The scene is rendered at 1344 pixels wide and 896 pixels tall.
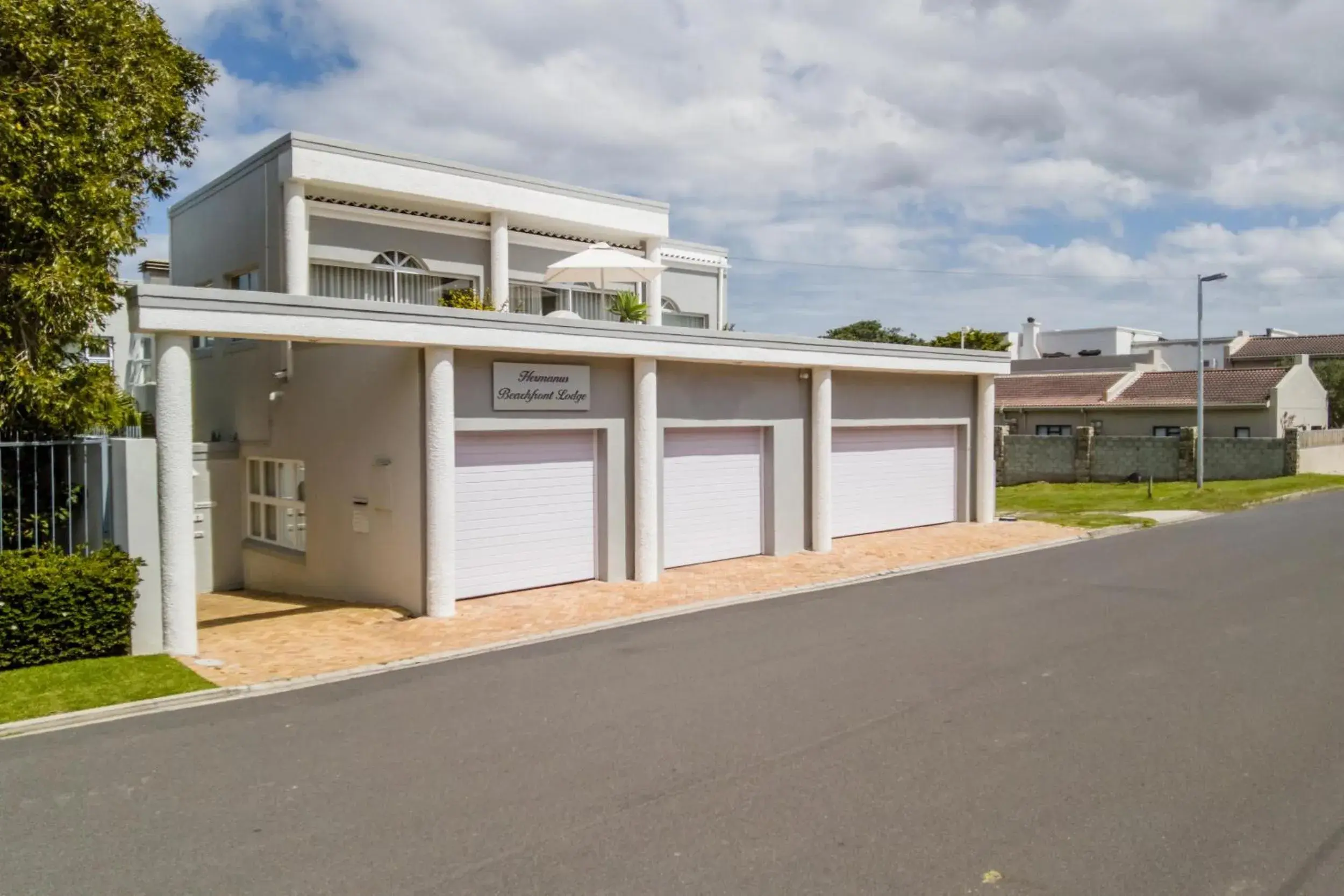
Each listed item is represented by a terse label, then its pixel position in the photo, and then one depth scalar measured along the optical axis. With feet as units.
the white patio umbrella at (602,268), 55.88
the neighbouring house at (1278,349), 230.48
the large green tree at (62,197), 34.32
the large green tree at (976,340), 187.01
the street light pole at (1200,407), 105.40
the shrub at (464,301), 52.90
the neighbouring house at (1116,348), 216.06
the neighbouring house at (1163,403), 135.44
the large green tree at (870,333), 234.79
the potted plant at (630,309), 59.52
